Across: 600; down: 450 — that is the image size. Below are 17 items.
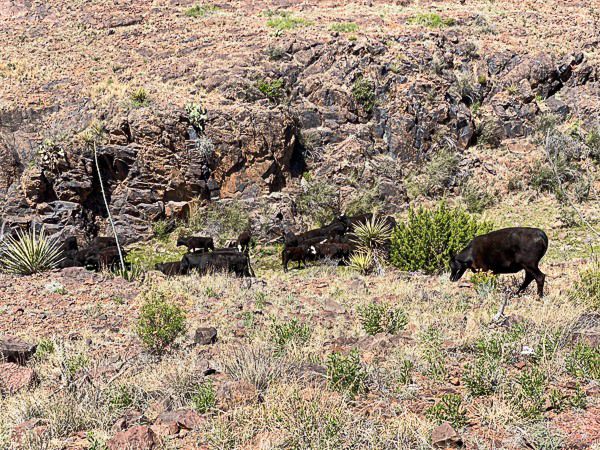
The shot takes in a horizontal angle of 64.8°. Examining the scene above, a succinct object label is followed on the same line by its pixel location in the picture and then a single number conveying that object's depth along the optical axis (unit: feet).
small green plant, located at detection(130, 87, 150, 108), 80.79
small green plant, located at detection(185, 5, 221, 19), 136.34
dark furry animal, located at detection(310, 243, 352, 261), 53.88
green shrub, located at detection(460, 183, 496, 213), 78.18
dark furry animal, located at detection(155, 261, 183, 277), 47.57
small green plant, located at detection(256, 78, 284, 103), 87.20
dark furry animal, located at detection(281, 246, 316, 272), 54.95
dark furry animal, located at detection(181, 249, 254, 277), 46.88
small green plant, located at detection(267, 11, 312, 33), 111.75
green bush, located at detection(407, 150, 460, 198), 83.87
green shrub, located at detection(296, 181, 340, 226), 77.61
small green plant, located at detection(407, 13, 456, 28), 113.25
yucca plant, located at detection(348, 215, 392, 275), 47.19
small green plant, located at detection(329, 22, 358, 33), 105.70
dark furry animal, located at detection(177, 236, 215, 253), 63.87
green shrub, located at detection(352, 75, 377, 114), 90.94
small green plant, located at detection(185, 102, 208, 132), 78.69
